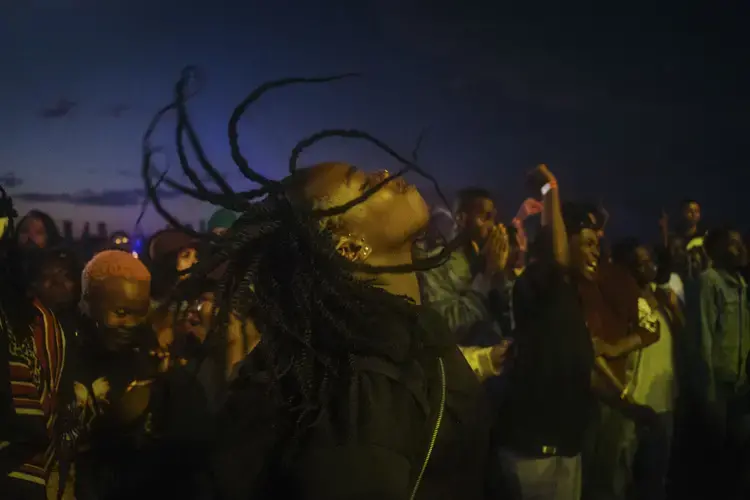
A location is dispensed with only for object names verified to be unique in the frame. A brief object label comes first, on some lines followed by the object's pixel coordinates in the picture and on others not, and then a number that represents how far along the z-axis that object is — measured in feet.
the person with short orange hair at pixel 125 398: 5.01
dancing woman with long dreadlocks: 2.09
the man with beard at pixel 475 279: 6.53
